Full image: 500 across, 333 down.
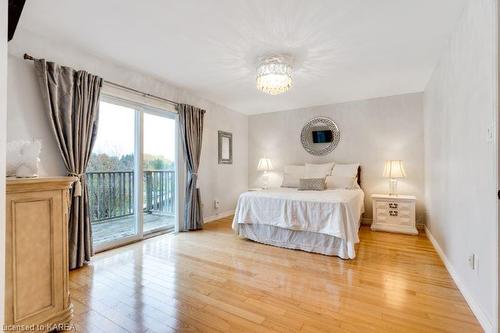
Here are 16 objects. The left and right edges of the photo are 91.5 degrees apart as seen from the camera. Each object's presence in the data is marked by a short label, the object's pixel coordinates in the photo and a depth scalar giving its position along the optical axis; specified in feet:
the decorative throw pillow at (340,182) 13.58
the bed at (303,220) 9.09
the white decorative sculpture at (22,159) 5.14
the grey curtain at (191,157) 12.87
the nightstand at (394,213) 12.16
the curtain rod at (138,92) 9.57
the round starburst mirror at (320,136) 15.66
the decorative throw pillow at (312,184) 13.13
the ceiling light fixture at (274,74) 9.23
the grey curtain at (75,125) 7.82
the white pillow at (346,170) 14.07
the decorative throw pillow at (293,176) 14.97
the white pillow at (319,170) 14.56
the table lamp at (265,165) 17.09
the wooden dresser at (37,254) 4.48
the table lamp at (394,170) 12.80
